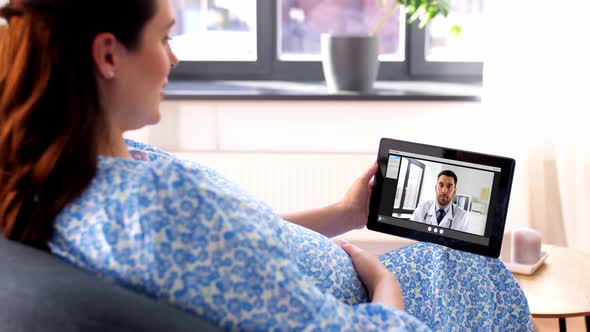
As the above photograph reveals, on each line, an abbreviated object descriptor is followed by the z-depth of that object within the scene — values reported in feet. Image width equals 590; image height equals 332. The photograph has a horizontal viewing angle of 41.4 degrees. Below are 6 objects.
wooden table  5.14
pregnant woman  3.04
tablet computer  4.39
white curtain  8.05
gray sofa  2.91
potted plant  8.27
